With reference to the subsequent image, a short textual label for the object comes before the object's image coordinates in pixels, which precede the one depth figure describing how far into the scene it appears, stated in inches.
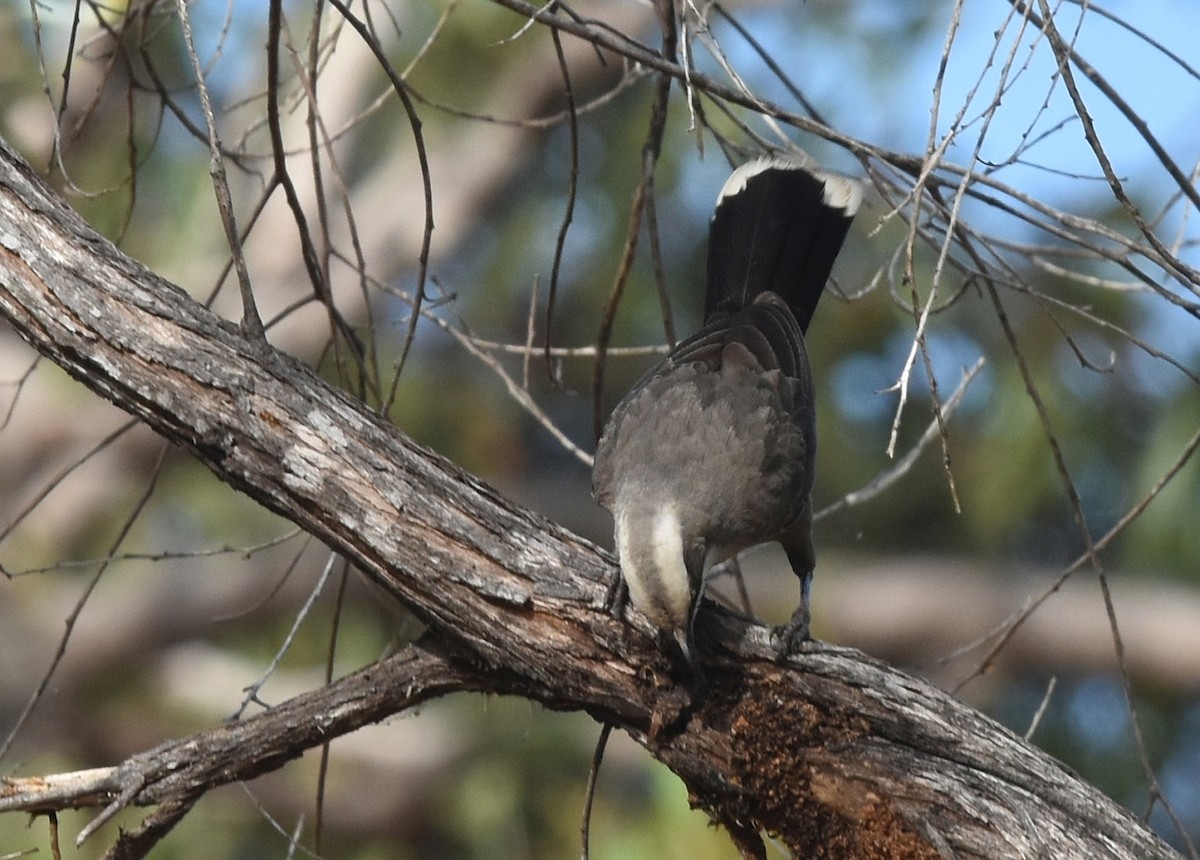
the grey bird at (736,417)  297.4
